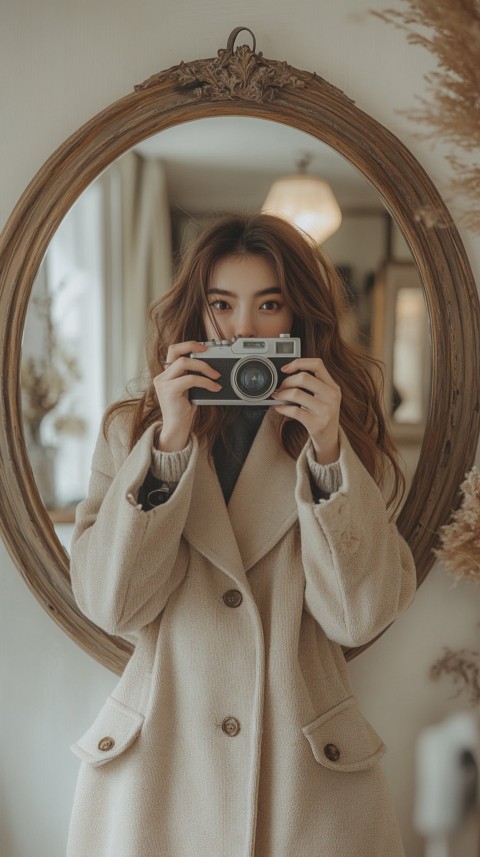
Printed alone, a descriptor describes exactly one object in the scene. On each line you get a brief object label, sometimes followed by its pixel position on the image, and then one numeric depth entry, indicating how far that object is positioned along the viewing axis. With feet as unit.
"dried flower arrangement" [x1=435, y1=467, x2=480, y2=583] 3.99
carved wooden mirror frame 4.42
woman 3.54
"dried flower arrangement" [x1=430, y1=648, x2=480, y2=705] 4.72
